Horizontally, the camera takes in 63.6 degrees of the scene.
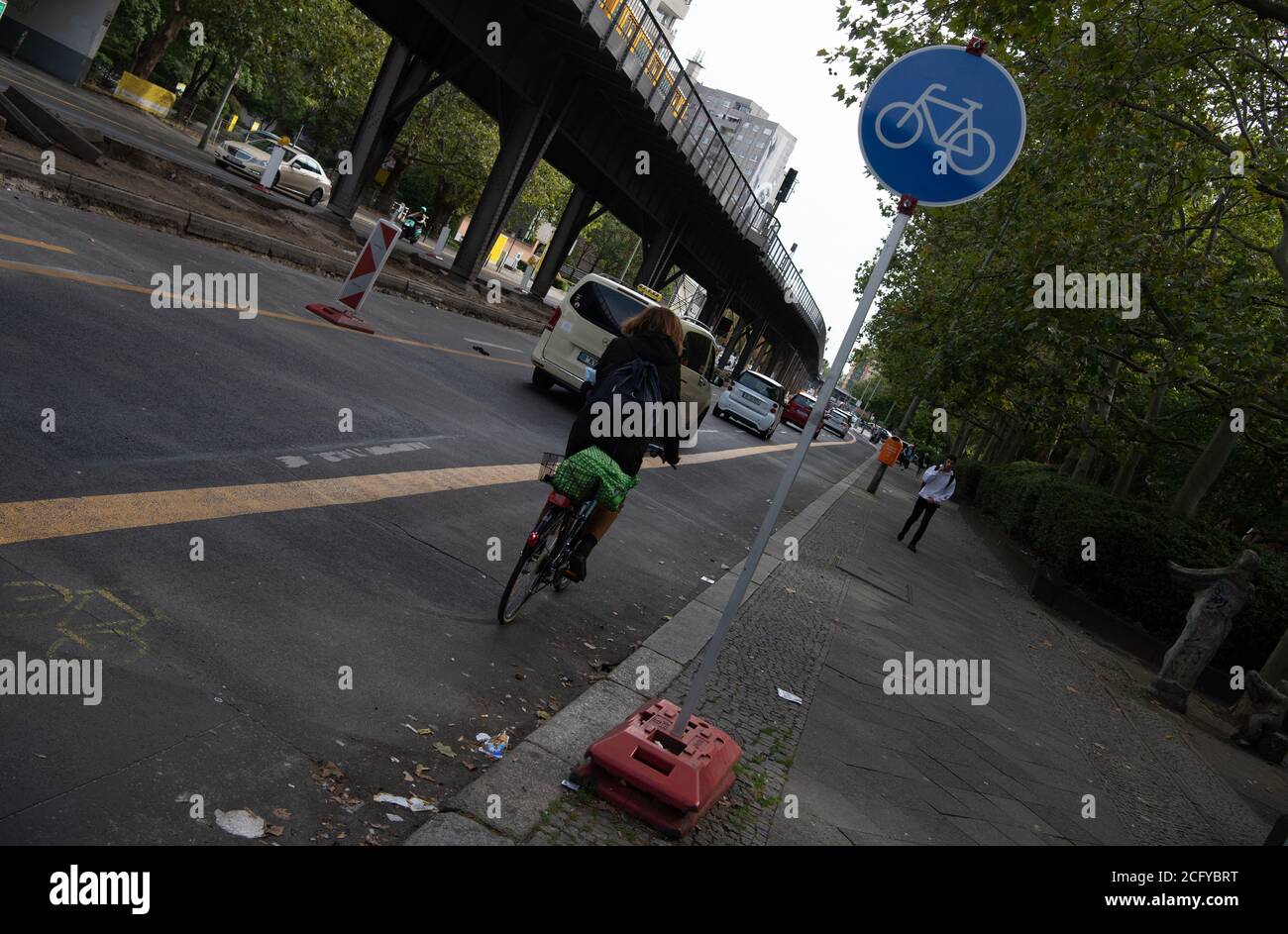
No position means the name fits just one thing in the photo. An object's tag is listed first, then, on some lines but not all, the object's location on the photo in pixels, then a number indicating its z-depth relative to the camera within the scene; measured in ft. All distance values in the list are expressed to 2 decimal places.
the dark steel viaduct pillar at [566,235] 143.43
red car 156.66
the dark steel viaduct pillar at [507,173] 94.02
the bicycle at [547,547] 19.17
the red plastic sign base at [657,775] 13.33
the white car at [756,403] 104.01
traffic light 192.05
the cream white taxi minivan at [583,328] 49.90
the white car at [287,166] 111.96
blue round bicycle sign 13.67
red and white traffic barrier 44.98
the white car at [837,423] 217.66
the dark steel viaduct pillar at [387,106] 91.25
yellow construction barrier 153.99
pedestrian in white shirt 59.00
